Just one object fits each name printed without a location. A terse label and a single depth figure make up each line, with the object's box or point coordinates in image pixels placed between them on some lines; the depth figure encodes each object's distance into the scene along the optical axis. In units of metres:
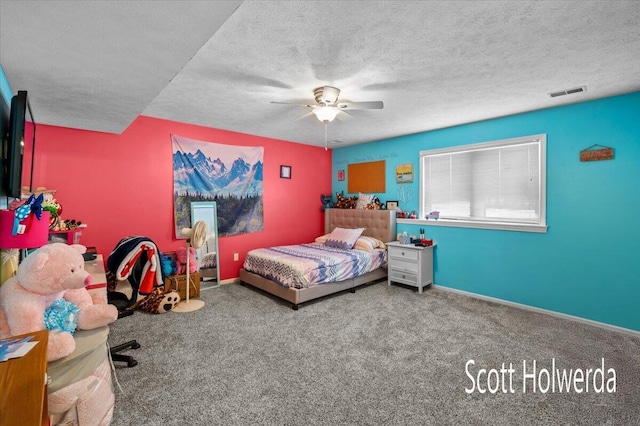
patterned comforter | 3.60
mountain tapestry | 4.03
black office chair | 2.56
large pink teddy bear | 1.37
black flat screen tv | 1.58
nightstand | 4.14
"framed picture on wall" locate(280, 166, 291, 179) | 5.16
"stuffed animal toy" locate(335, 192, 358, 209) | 5.50
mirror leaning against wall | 4.19
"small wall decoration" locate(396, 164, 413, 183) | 4.69
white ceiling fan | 2.70
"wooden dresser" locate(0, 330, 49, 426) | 0.98
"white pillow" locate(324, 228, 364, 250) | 4.66
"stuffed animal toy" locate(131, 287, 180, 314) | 3.33
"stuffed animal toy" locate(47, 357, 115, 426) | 1.35
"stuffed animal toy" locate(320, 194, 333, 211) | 5.80
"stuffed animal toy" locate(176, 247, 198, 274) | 3.83
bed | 3.59
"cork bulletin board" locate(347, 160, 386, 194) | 5.12
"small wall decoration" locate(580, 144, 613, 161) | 3.00
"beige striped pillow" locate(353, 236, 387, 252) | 4.61
